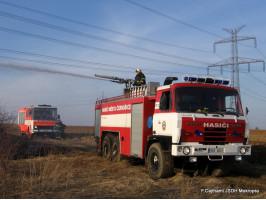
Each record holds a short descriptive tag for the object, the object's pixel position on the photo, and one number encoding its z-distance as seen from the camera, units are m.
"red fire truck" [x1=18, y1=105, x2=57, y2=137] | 26.03
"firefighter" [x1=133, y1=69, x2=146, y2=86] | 12.37
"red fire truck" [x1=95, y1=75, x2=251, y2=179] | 8.41
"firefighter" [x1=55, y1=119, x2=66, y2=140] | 26.33
